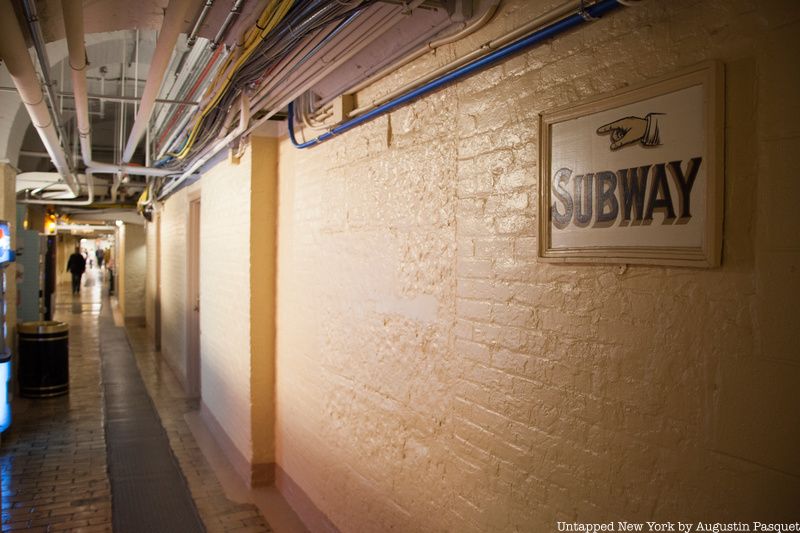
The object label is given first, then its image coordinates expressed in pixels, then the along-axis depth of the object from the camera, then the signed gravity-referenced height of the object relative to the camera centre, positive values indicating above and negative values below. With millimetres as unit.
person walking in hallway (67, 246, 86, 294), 19344 -449
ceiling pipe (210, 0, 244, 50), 2754 +1192
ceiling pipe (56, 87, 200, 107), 4757 +1334
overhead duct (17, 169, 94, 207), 9074 +973
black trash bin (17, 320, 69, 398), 6953 -1307
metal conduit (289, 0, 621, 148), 1615 +701
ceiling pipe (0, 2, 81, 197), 2454 +968
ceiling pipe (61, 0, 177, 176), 2404 +1023
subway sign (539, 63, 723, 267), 1343 +216
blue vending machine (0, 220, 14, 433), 4965 -887
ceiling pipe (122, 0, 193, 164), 2348 +1004
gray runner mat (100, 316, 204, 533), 3943 -1844
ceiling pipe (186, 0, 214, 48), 2754 +1189
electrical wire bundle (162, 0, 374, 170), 2385 +1032
